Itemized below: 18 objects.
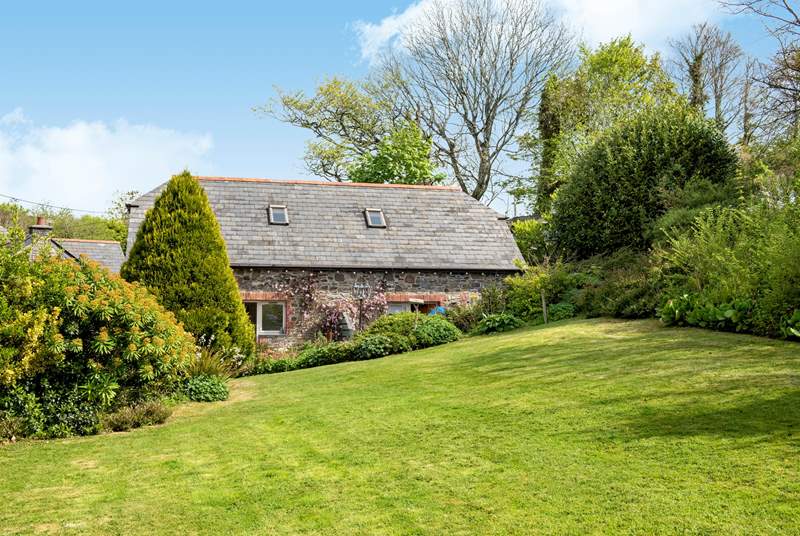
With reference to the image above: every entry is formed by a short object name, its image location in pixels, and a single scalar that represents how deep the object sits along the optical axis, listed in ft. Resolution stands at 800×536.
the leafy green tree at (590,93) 109.81
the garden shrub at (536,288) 62.44
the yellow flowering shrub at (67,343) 32.81
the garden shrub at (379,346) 55.21
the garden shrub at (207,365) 45.52
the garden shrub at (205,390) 42.86
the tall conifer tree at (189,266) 50.31
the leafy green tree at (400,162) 114.11
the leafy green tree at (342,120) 128.26
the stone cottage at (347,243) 66.95
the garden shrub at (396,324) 57.81
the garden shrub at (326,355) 56.29
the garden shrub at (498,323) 58.95
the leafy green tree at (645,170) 67.72
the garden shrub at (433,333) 56.44
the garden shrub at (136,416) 34.88
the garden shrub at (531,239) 79.05
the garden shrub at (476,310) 64.13
